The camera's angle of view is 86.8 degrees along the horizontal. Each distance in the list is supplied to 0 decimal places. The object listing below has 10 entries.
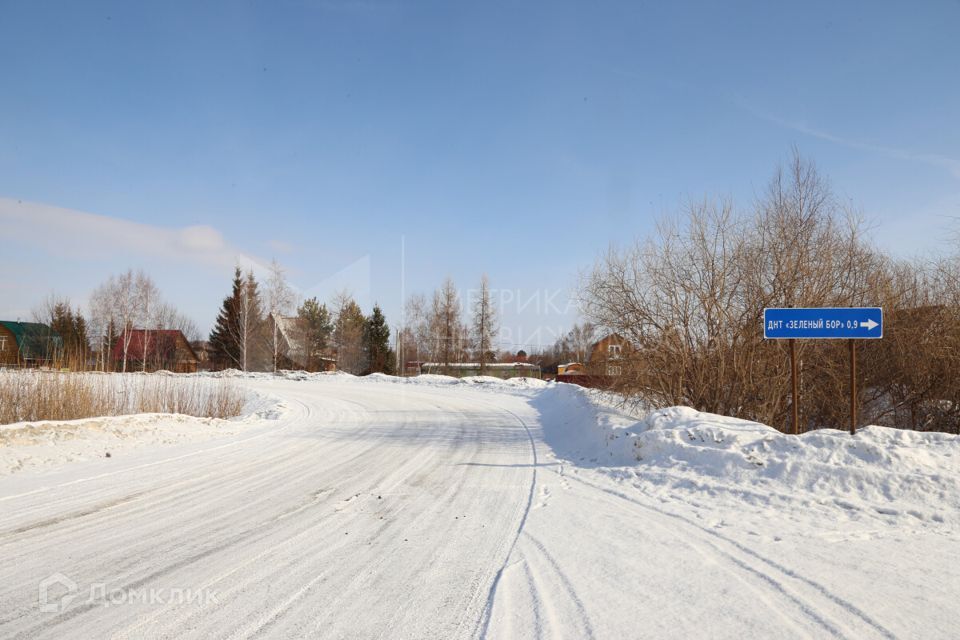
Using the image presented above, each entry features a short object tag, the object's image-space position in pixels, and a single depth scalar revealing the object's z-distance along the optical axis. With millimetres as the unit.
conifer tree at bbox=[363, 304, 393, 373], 54156
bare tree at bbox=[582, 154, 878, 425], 12570
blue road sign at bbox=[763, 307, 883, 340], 8531
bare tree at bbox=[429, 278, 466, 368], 47062
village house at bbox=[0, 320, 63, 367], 41212
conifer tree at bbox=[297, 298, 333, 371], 54438
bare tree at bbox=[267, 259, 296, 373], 46959
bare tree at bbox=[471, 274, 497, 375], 45406
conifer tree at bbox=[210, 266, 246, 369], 49750
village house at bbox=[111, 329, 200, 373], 47312
